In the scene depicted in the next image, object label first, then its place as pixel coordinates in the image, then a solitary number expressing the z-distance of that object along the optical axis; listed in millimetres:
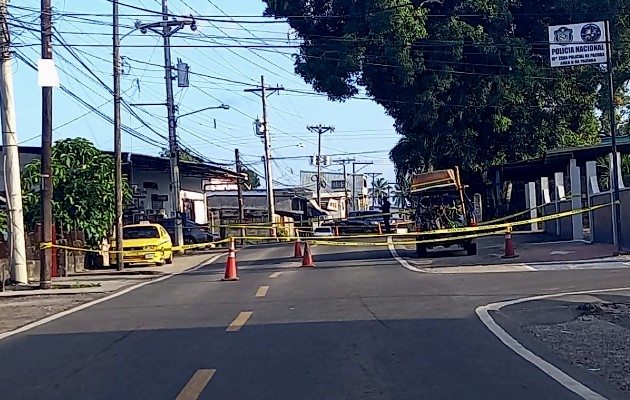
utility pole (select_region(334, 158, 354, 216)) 117450
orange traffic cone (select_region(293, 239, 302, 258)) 34141
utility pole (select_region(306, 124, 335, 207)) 92981
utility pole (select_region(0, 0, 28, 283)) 23812
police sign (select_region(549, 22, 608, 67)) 28375
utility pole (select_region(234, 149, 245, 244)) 59269
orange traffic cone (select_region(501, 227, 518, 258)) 28297
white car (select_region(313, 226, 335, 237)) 53725
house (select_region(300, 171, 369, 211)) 110188
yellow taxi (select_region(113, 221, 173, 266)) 33219
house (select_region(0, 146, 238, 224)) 45719
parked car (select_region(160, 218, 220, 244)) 45688
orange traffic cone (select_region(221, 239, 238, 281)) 24062
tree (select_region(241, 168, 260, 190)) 134350
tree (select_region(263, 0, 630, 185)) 40969
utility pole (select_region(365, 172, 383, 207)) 155050
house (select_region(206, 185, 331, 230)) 71438
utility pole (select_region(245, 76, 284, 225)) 58750
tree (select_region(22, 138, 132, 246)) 30781
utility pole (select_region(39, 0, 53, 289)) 23828
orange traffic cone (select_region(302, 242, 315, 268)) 28353
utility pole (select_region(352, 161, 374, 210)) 126562
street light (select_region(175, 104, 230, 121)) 49716
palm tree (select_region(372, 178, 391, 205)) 145675
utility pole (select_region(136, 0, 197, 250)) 43312
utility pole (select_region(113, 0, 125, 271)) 31781
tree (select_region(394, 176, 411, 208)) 50125
